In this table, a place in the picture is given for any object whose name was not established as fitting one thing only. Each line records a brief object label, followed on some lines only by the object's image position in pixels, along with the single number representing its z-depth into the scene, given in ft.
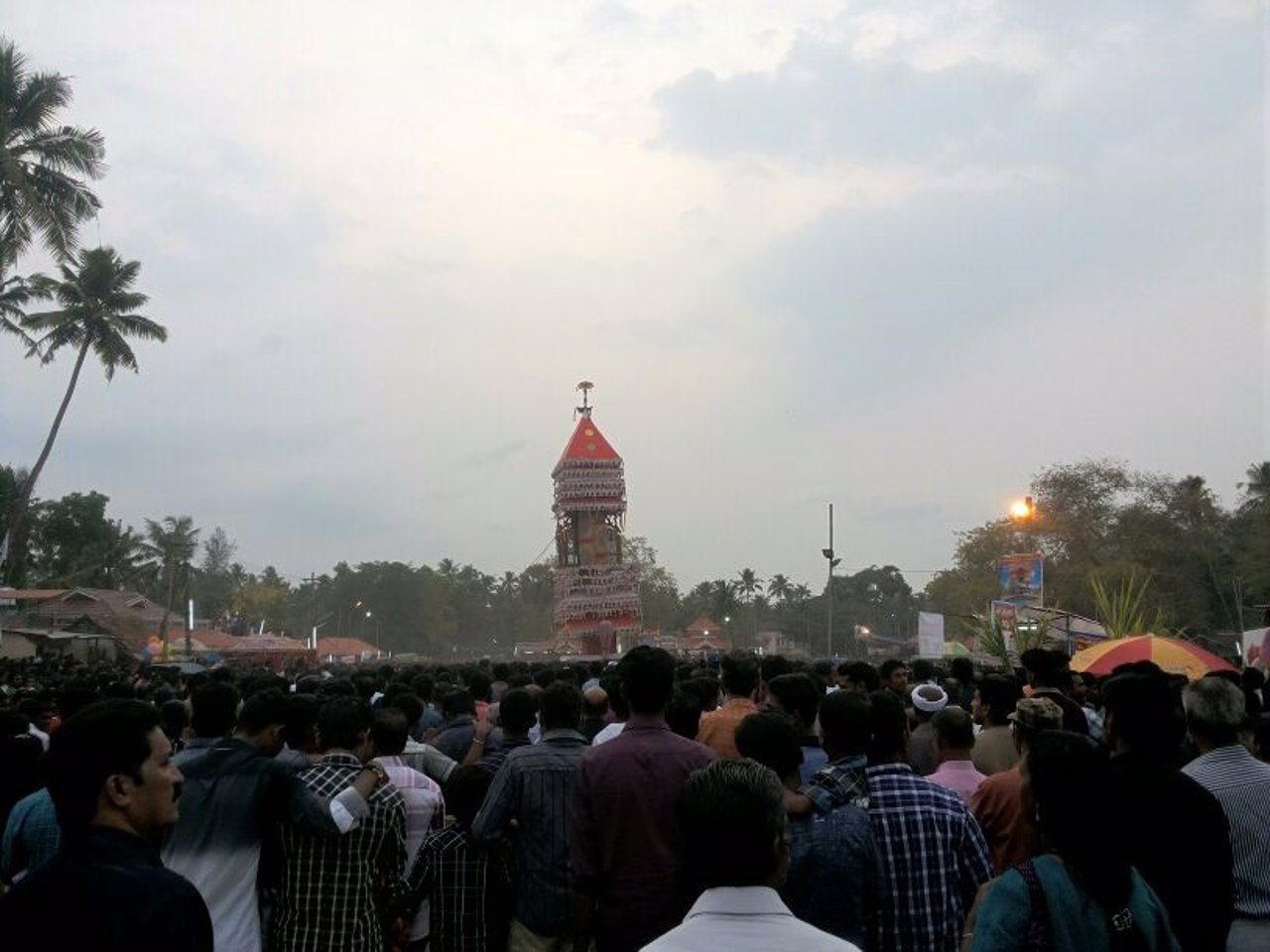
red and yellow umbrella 43.96
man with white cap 26.43
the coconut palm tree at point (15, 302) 130.21
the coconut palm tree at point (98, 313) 137.28
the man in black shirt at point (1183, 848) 13.76
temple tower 172.04
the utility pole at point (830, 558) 144.87
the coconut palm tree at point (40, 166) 91.66
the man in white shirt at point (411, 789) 19.31
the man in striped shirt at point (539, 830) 17.89
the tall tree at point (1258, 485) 178.49
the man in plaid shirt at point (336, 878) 15.99
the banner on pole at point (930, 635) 86.69
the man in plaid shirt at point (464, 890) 18.74
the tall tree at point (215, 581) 350.23
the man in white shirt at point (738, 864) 8.09
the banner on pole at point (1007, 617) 81.48
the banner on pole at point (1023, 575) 90.84
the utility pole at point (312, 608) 377.13
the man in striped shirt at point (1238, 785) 15.06
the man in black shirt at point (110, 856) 8.21
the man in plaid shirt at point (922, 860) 14.69
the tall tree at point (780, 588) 446.40
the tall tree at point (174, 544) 266.98
